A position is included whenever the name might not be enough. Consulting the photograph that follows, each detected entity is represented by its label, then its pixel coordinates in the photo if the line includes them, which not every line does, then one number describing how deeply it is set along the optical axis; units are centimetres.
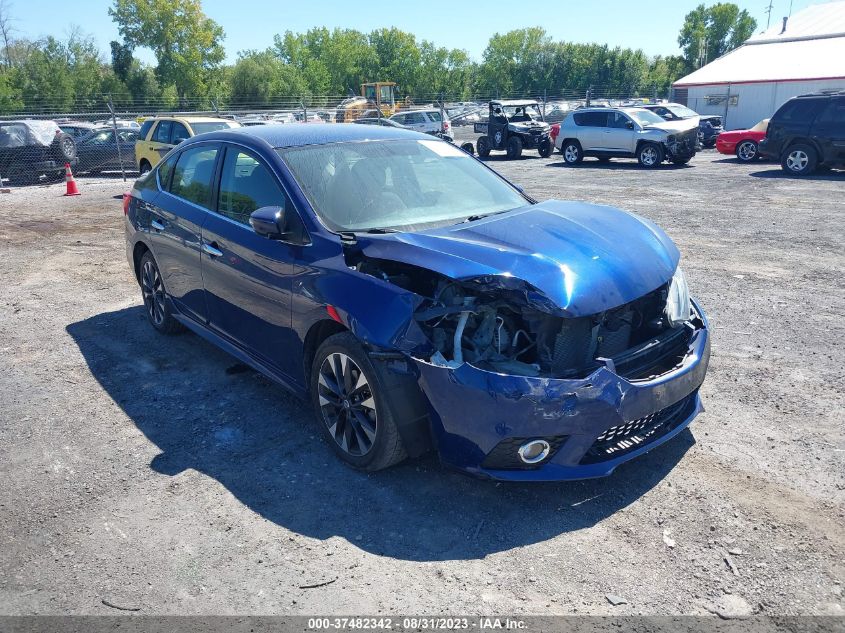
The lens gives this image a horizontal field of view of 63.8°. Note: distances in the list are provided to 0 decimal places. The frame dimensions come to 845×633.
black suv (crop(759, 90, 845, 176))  1536
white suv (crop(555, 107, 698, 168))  1986
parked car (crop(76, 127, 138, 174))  1948
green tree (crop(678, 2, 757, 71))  10200
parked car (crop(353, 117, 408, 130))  2564
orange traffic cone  1606
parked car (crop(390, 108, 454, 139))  2810
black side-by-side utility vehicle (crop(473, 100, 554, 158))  2380
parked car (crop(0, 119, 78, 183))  1738
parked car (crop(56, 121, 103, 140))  2026
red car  2022
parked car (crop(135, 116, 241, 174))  1463
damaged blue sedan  317
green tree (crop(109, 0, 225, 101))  7088
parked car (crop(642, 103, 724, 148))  2280
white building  3491
